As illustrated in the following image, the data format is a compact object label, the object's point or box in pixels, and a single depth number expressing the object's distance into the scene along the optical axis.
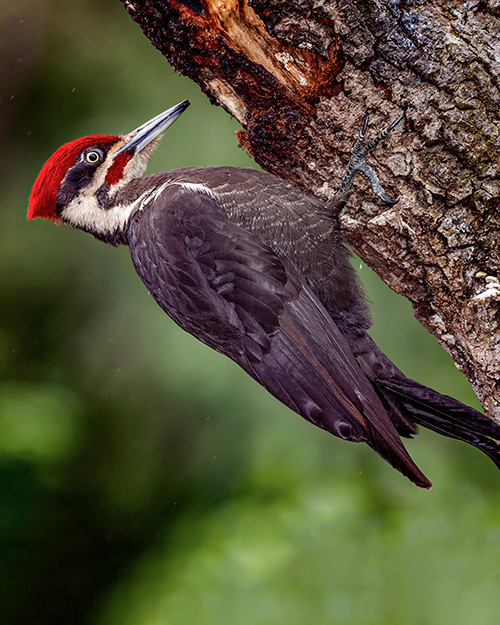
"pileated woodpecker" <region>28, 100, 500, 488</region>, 7.95
